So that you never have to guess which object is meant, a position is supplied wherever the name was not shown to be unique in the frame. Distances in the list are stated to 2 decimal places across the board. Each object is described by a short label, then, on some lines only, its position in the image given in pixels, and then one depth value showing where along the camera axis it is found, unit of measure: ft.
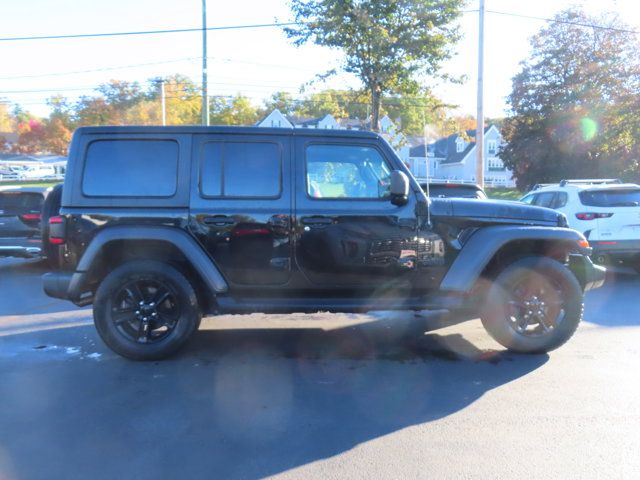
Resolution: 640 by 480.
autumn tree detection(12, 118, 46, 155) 208.18
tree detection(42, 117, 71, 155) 173.47
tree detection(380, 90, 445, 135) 57.50
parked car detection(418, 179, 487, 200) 29.78
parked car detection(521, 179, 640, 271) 30.40
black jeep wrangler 16.63
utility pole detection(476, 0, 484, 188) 54.65
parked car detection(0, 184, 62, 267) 31.27
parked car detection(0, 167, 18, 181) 170.30
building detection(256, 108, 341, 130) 140.87
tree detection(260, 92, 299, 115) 133.90
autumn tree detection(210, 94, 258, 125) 145.28
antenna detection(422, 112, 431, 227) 17.04
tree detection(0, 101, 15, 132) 273.75
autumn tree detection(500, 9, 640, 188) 98.17
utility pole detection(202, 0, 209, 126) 62.54
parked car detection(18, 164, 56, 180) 175.22
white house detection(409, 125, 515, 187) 181.06
